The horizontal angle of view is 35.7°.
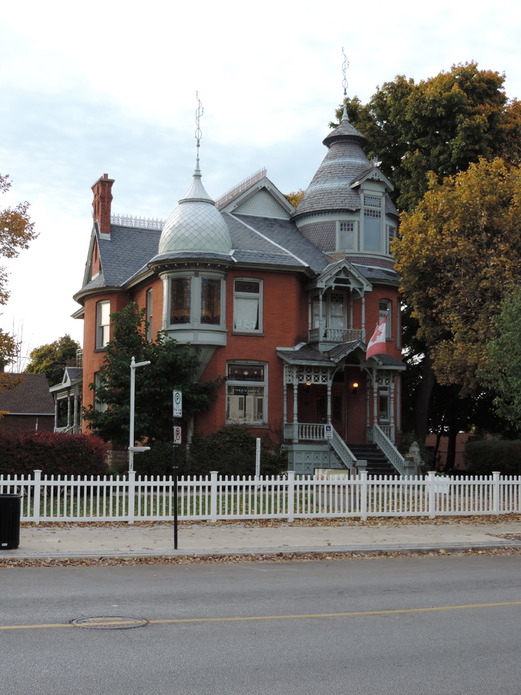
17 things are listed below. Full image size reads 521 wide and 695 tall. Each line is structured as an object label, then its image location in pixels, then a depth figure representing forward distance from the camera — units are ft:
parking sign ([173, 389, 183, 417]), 47.14
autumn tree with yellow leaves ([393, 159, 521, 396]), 93.25
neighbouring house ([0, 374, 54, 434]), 184.44
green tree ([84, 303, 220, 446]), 96.22
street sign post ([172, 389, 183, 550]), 47.24
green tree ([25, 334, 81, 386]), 221.52
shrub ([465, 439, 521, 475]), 107.86
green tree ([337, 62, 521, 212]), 119.85
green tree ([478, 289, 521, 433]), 70.95
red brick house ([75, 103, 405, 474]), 102.27
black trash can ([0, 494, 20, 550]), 45.85
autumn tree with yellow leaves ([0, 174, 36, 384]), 81.66
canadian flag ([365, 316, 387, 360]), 94.12
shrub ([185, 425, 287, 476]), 96.02
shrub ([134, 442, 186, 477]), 92.43
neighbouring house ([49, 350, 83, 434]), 134.62
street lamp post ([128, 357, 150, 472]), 84.04
